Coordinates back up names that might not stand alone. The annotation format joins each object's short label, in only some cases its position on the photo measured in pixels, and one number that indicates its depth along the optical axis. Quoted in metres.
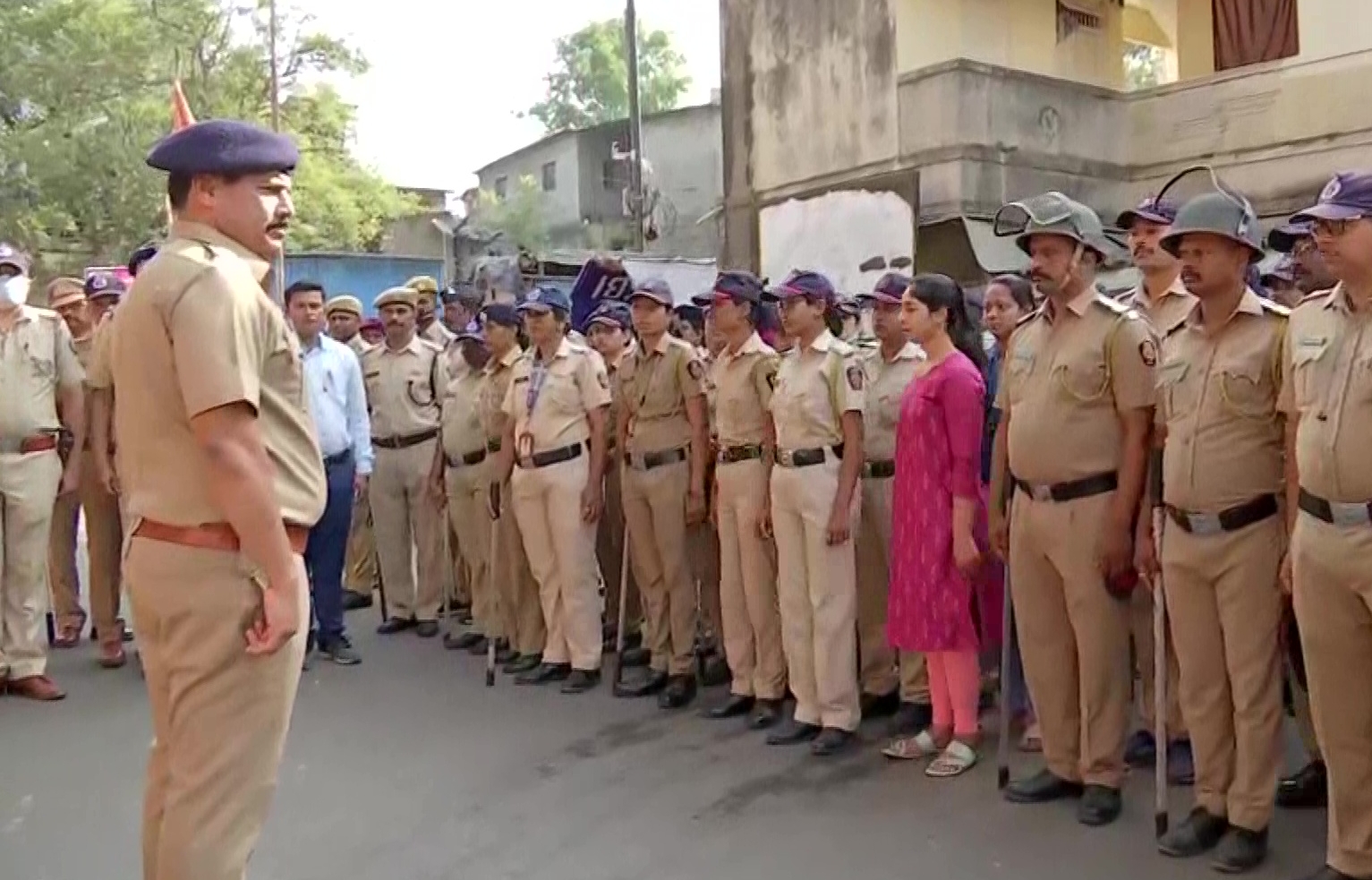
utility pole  20.31
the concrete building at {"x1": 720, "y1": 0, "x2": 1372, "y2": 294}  11.88
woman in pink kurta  4.89
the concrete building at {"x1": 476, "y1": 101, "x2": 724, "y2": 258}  28.53
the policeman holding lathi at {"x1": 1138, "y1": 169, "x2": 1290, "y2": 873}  3.85
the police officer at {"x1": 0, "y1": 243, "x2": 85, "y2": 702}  6.29
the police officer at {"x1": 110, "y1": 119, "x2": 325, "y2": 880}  2.69
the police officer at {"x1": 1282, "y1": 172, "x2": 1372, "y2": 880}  3.41
